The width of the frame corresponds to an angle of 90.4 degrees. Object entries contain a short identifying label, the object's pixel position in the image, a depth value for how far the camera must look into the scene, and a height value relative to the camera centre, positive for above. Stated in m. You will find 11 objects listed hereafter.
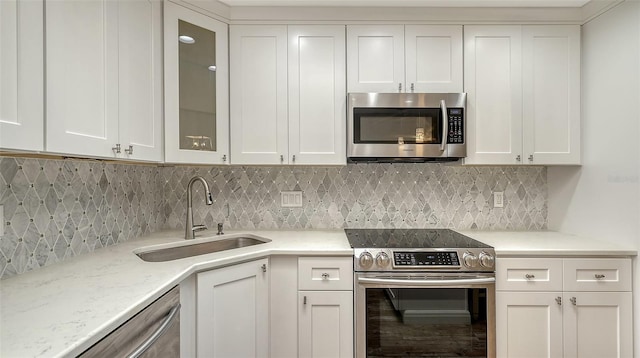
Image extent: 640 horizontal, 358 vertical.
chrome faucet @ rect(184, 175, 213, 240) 2.07 -0.28
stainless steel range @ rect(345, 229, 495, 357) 1.78 -0.72
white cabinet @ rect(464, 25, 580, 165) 2.13 +0.59
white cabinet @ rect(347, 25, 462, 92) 2.13 +0.82
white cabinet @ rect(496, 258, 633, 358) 1.79 -0.74
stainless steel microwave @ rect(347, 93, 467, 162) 2.08 +0.35
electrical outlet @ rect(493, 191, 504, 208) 2.47 -0.16
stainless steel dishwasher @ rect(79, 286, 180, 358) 0.93 -0.52
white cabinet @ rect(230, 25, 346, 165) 2.13 +0.57
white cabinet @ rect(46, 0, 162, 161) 1.12 +0.43
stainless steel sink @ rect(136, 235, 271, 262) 1.85 -0.44
